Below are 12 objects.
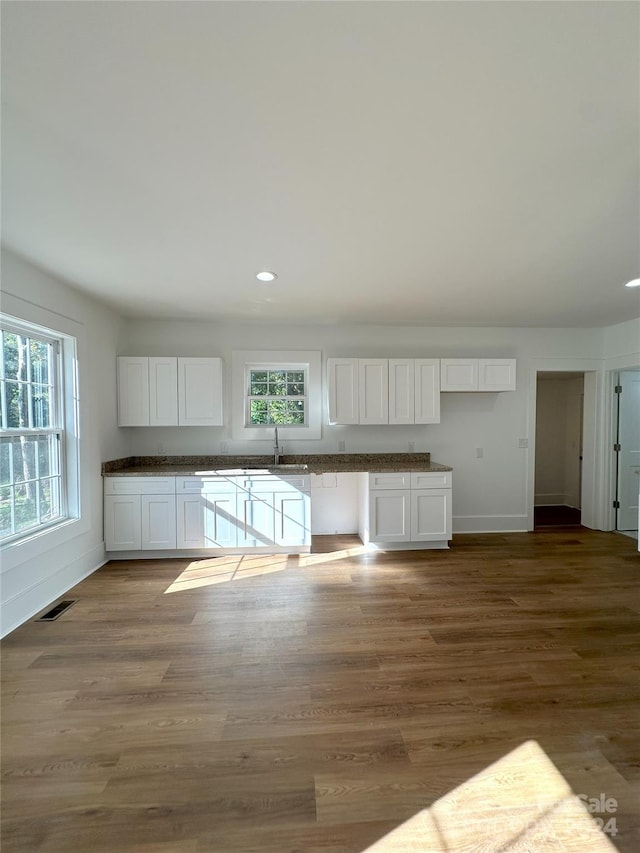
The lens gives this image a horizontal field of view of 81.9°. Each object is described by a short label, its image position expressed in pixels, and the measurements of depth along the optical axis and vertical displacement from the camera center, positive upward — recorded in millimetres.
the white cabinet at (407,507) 4027 -1017
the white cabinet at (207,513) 3803 -1017
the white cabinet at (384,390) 4250 +290
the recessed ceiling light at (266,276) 2881 +1110
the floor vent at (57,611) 2699 -1479
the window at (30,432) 2648 -122
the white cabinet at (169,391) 4070 +277
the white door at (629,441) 4695 -343
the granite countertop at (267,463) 3971 -572
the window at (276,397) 4543 +227
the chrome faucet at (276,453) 4359 -450
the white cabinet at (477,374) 4375 +486
